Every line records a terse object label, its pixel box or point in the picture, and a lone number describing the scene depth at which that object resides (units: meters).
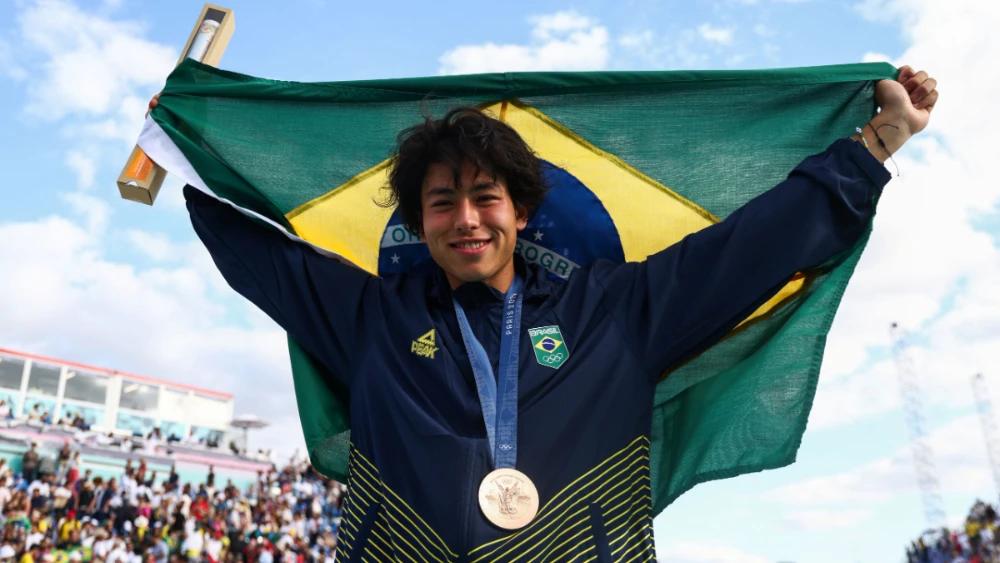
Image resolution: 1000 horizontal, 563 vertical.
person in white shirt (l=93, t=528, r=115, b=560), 17.28
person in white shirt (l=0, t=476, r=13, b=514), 17.61
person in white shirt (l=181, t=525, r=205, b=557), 18.42
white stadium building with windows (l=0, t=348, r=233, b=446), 32.94
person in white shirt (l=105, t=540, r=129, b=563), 17.38
